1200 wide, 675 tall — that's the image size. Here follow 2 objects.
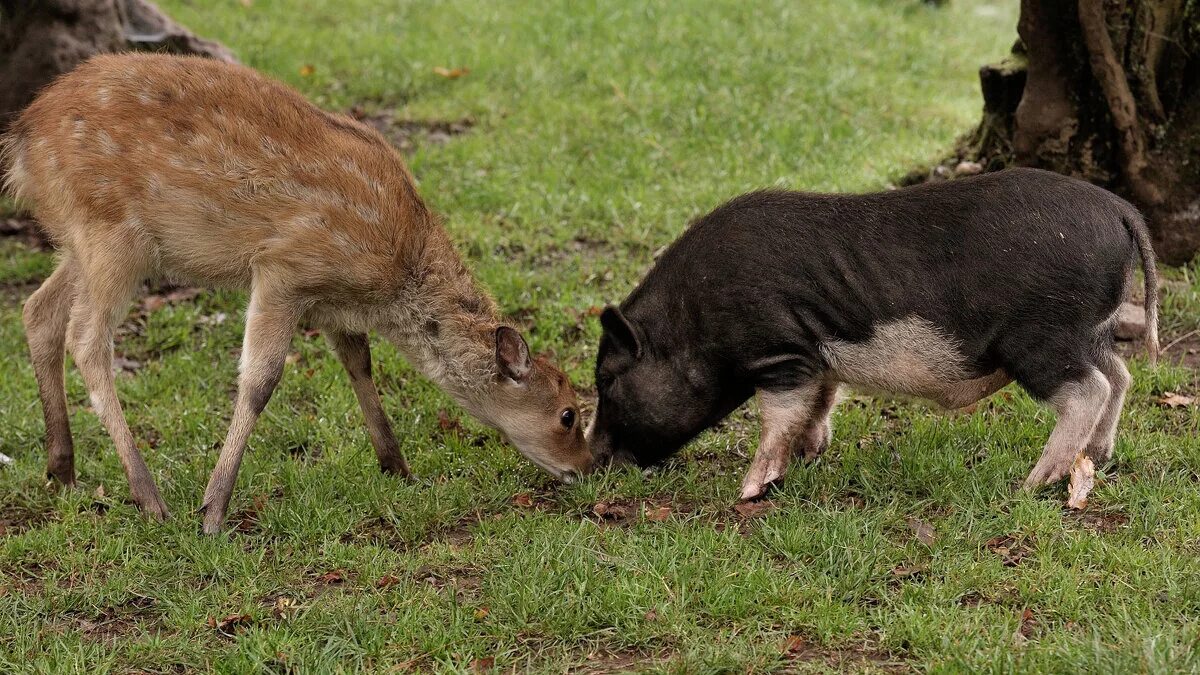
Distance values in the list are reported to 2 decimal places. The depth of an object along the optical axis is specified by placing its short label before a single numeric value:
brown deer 11.60
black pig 11.01
